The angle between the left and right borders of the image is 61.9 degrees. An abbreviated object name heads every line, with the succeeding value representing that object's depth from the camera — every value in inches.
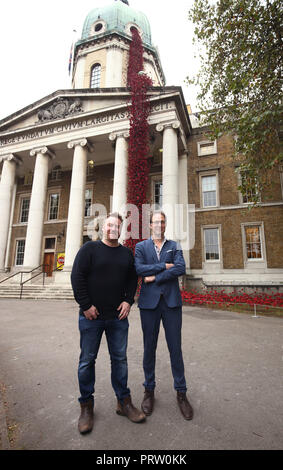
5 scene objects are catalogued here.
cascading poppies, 558.9
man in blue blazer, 99.5
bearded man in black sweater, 88.4
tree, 324.2
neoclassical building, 589.9
